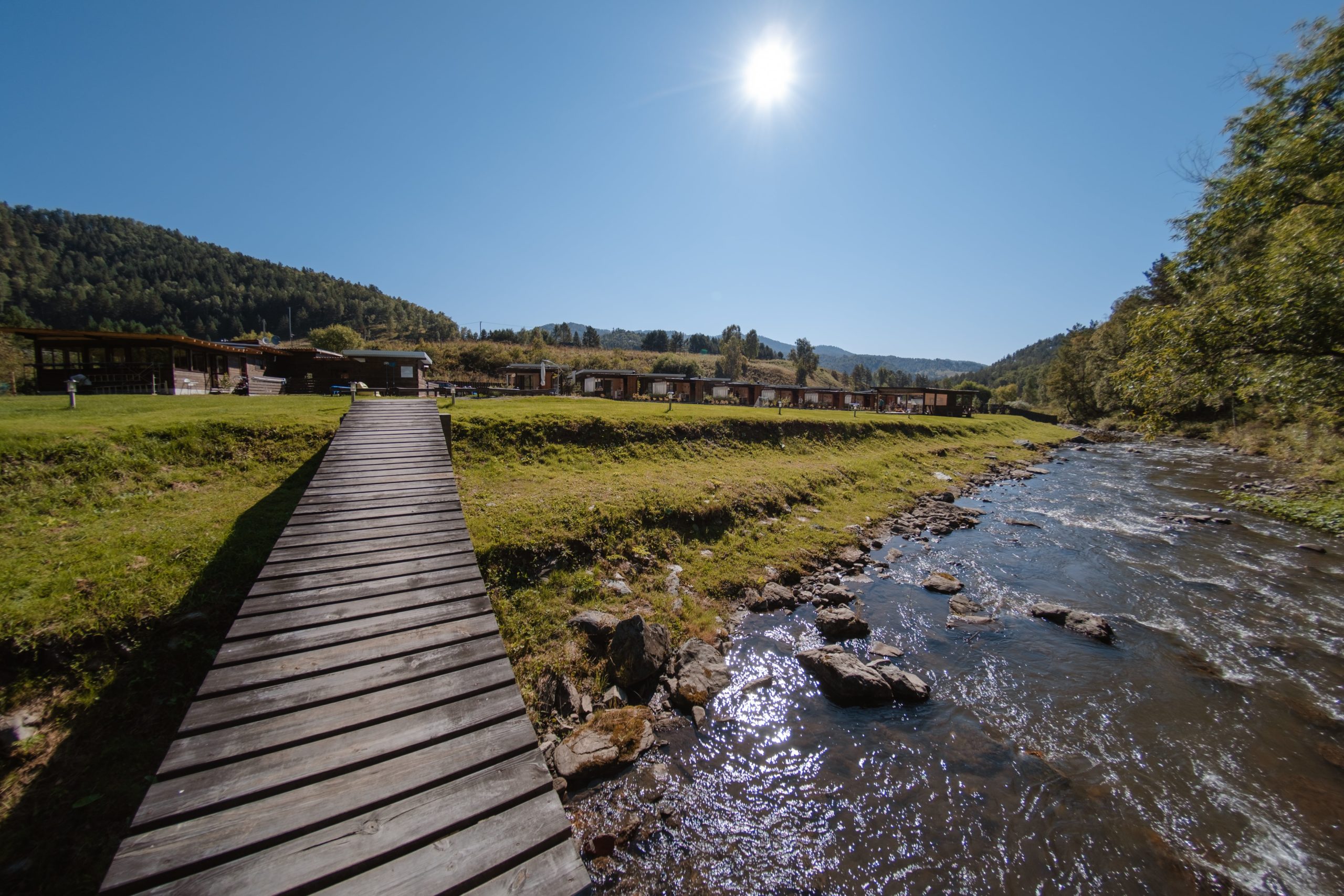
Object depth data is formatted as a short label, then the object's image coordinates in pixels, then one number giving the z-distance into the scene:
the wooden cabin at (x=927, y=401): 61.03
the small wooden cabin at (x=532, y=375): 58.09
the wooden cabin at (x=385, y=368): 43.62
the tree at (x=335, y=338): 88.31
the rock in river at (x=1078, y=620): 10.40
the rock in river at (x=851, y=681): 8.27
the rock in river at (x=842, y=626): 10.23
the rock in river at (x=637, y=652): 8.45
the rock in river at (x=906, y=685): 8.33
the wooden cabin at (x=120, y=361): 27.31
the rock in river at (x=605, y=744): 6.52
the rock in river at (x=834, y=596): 11.61
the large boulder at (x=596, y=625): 9.05
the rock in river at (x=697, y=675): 8.20
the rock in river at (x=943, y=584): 12.59
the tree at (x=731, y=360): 124.69
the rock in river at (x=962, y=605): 11.40
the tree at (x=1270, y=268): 12.95
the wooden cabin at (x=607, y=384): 53.81
